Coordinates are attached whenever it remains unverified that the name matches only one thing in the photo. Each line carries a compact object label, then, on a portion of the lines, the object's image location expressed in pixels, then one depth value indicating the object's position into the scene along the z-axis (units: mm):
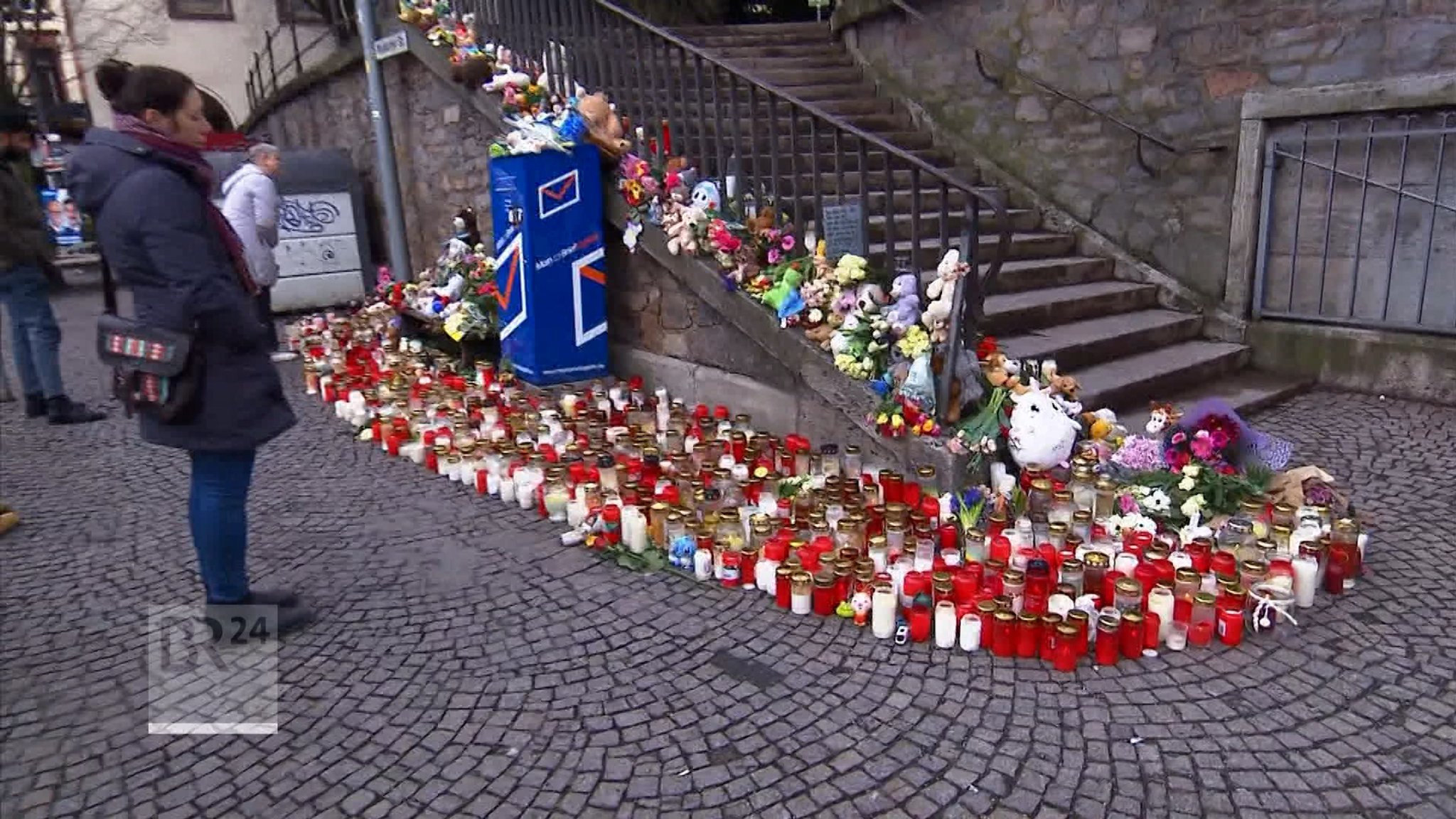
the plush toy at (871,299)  4414
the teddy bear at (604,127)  5691
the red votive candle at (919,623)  3207
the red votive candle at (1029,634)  3070
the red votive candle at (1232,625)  3119
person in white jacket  6023
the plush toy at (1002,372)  4441
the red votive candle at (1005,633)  3096
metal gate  5395
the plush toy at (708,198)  5344
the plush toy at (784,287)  4766
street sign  7531
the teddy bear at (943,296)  4121
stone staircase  5344
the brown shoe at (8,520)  4375
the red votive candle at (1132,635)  3059
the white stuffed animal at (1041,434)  4105
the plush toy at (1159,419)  4473
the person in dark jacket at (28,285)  5598
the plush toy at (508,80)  6391
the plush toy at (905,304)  4273
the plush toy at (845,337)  4430
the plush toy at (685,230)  5246
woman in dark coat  2836
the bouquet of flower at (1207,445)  4098
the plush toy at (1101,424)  4480
